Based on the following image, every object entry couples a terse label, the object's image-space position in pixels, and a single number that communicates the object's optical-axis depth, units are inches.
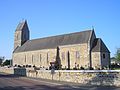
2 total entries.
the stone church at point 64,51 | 1612.8
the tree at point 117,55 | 2221.5
